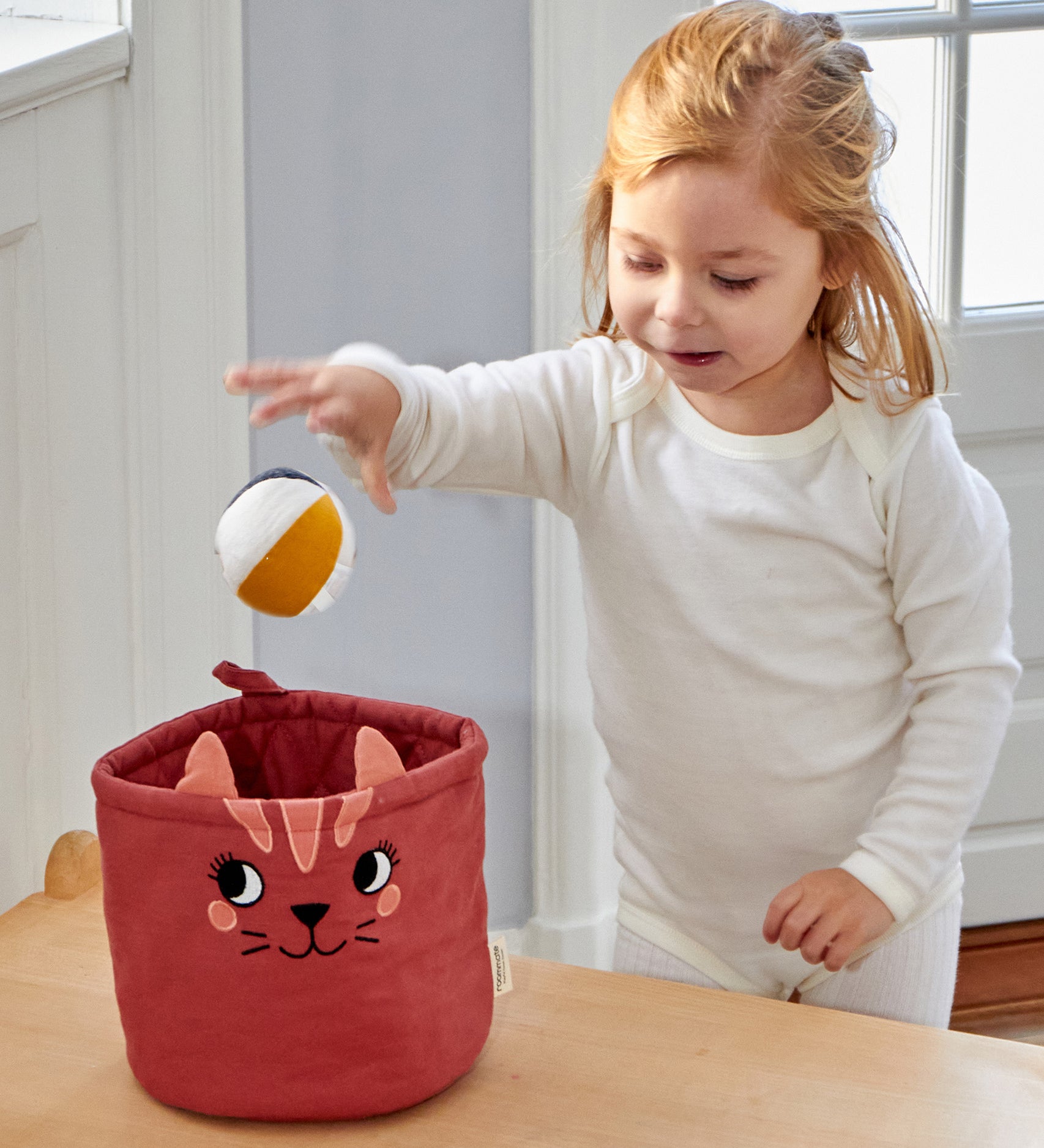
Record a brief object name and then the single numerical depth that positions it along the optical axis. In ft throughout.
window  8.15
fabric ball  5.93
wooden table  5.89
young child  6.21
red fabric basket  5.83
